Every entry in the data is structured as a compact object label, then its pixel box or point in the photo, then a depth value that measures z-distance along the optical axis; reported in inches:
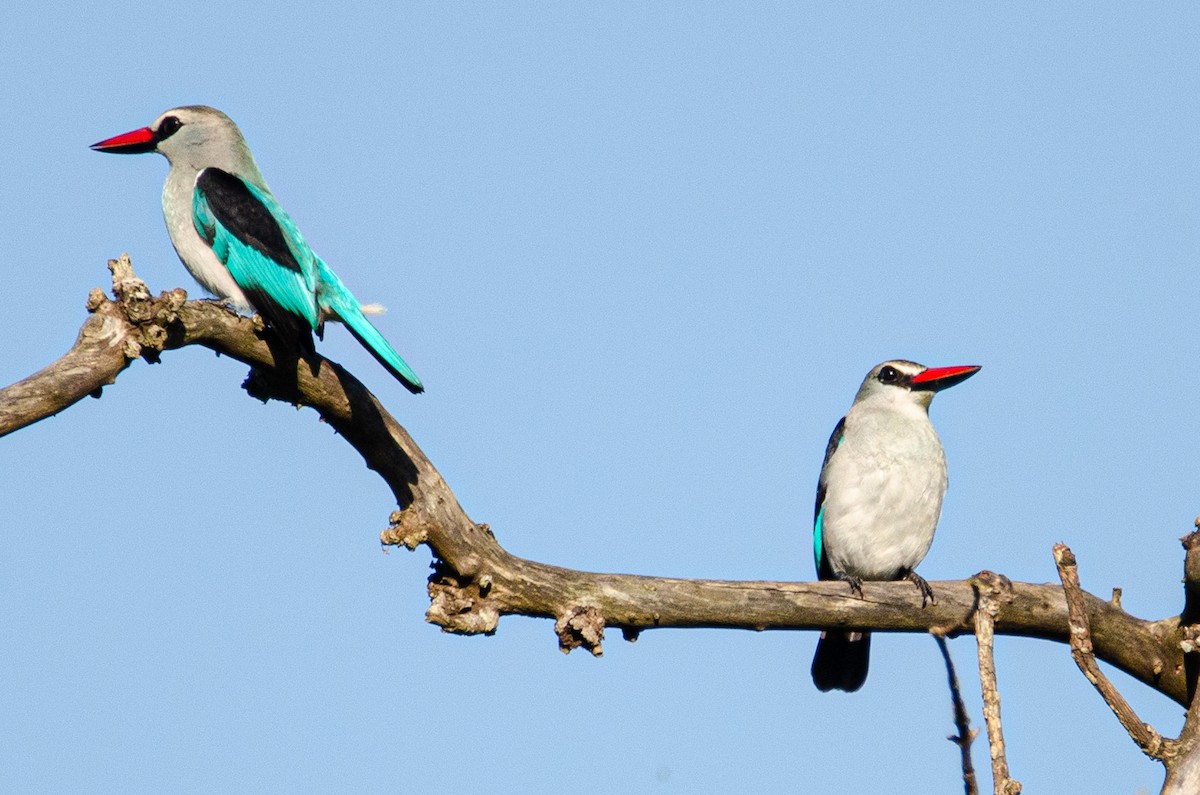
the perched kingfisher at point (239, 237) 398.0
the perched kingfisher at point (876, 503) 514.0
